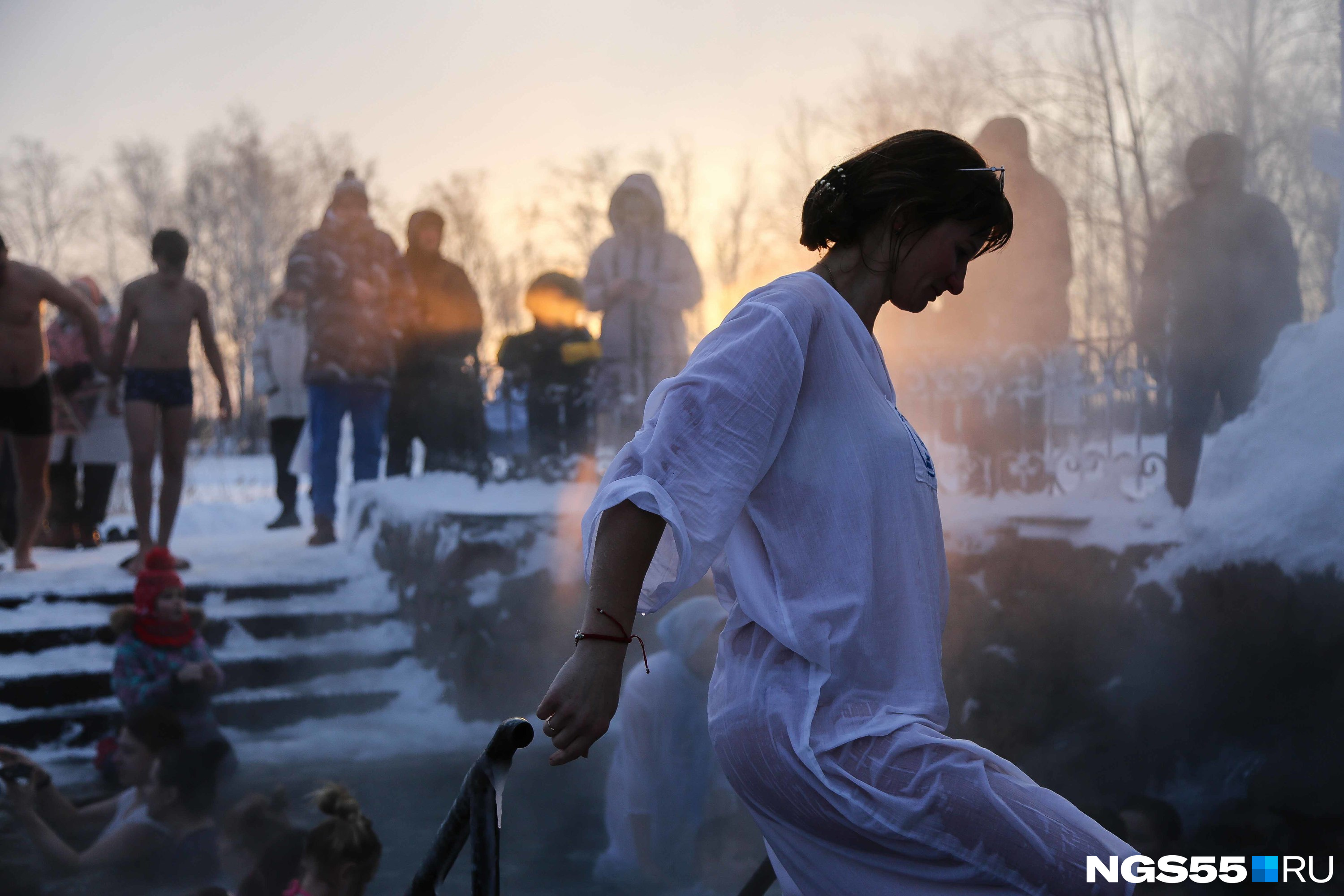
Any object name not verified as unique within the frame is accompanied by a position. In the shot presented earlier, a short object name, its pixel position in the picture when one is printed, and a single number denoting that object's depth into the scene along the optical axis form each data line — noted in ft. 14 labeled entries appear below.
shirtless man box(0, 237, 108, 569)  19.33
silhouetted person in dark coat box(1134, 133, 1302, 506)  15.46
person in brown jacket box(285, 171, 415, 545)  21.57
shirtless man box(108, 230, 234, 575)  19.27
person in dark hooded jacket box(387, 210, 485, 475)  23.03
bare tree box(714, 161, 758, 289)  85.46
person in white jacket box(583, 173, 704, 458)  21.52
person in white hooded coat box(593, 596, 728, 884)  14.96
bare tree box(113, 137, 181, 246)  81.66
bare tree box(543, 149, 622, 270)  79.05
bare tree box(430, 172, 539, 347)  85.40
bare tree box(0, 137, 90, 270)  77.10
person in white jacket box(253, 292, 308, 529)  26.63
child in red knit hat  15.87
